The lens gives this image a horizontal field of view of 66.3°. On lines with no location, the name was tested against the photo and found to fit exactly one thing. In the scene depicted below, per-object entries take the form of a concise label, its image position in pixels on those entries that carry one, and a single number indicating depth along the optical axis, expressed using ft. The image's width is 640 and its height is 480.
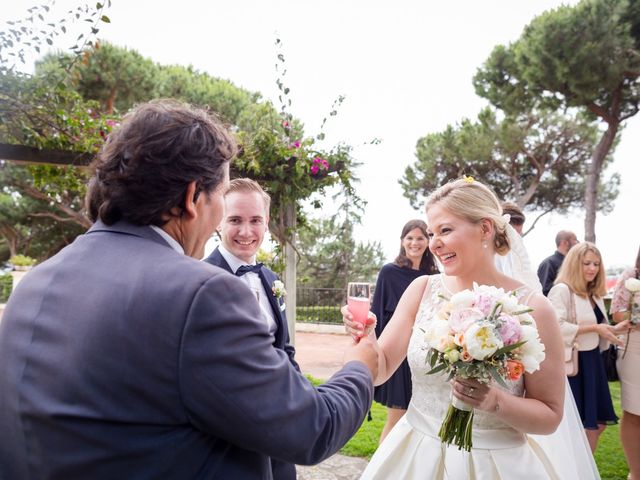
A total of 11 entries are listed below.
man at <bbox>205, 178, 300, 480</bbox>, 9.52
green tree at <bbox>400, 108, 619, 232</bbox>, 65.41
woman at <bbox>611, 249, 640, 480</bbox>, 13.79
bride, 6.64
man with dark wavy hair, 3.28
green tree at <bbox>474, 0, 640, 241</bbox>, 43.96
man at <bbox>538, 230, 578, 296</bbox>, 19.20
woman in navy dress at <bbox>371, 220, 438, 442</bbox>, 15.84
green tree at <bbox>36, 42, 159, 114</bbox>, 52.44
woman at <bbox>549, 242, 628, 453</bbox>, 14.73
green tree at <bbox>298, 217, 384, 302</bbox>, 55.98
